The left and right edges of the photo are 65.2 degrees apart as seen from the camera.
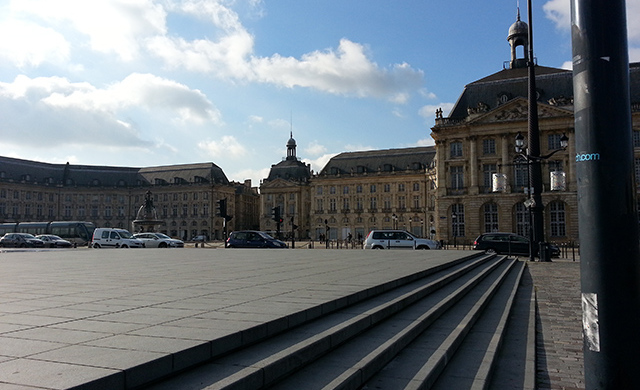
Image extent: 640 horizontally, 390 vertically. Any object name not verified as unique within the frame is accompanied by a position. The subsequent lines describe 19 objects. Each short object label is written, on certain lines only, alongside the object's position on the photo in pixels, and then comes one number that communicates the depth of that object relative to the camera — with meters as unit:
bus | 51.12
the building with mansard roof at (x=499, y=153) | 52.38
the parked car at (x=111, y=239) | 37.69
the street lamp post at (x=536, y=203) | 21.94
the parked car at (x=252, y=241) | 32.78
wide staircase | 4.10
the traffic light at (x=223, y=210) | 32.63
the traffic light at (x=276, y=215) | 34.44
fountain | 51.41
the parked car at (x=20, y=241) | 40.44
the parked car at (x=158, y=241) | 37.75
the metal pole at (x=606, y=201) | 3.70
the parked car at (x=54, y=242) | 40.91
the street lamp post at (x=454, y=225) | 56.07
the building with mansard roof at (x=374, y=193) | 87.38
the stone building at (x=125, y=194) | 102.12
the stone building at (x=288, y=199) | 102.81
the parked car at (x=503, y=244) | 30.58
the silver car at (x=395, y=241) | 31.23
